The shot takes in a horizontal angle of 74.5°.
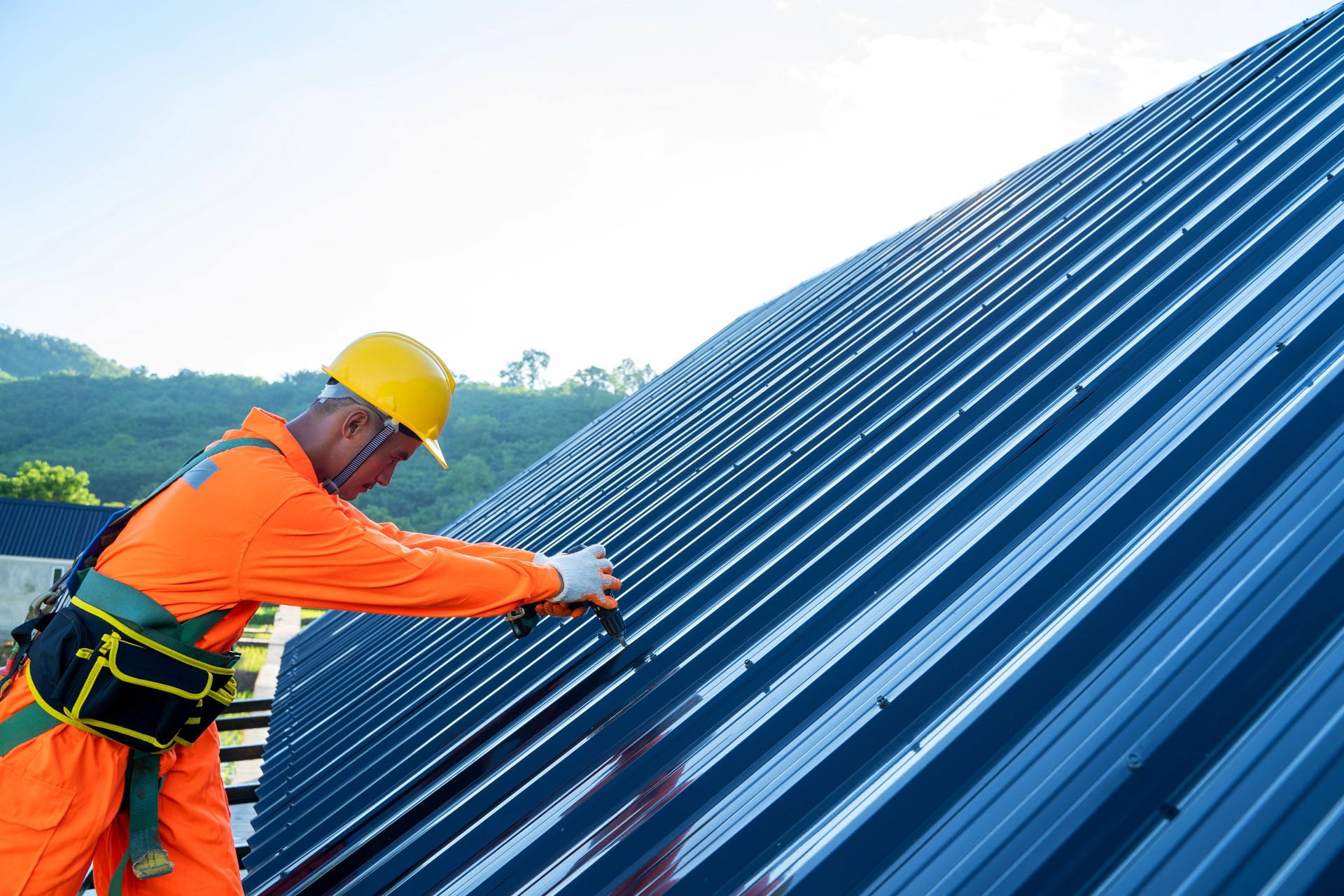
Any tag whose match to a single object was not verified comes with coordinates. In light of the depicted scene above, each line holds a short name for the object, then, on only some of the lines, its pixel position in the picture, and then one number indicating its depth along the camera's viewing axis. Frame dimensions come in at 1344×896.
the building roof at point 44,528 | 33.56
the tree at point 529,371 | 126.19
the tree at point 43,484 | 50.78
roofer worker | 2.59
